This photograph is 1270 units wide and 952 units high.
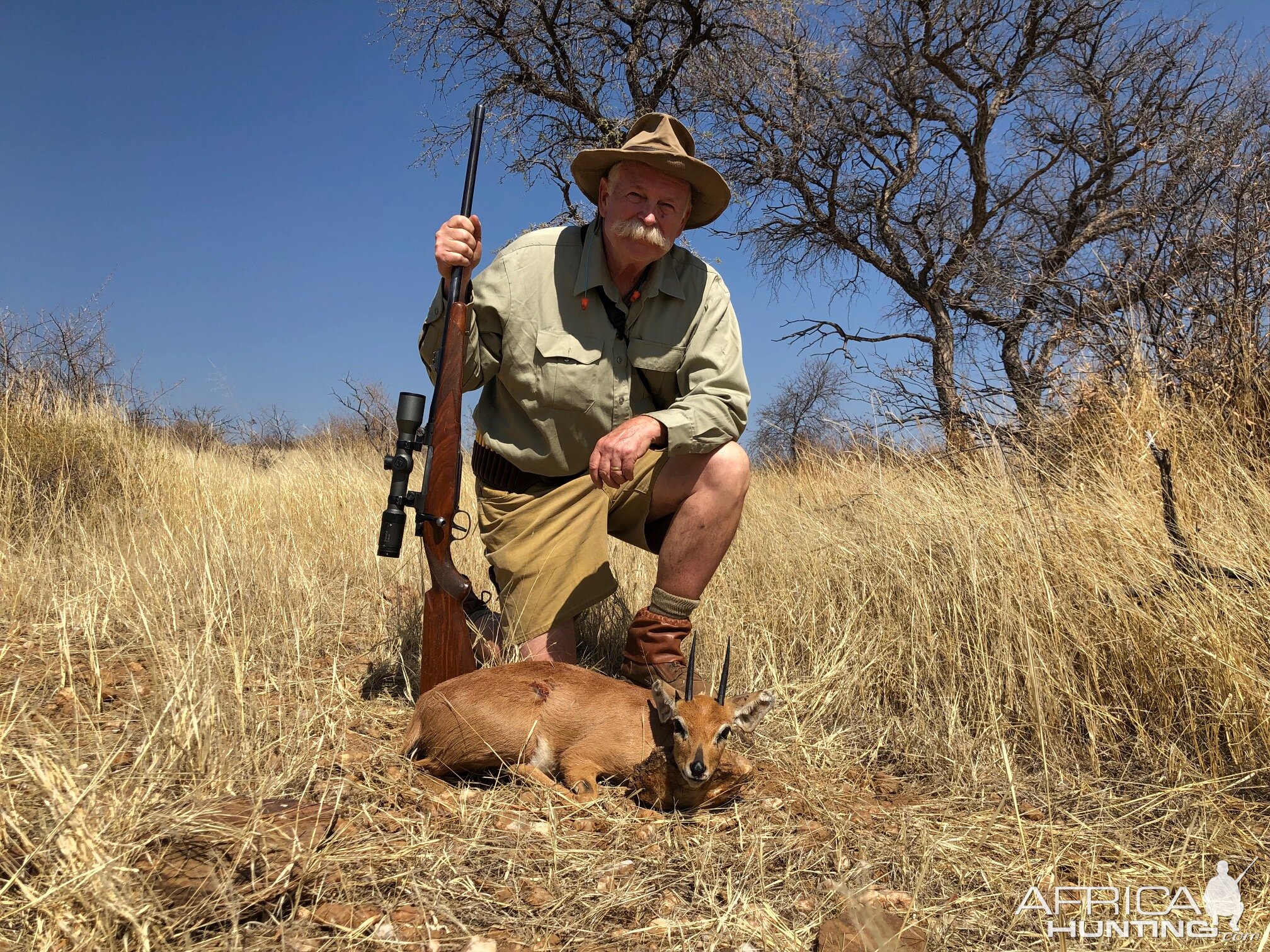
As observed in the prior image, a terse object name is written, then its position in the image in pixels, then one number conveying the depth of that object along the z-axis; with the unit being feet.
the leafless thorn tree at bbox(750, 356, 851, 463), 49.26
